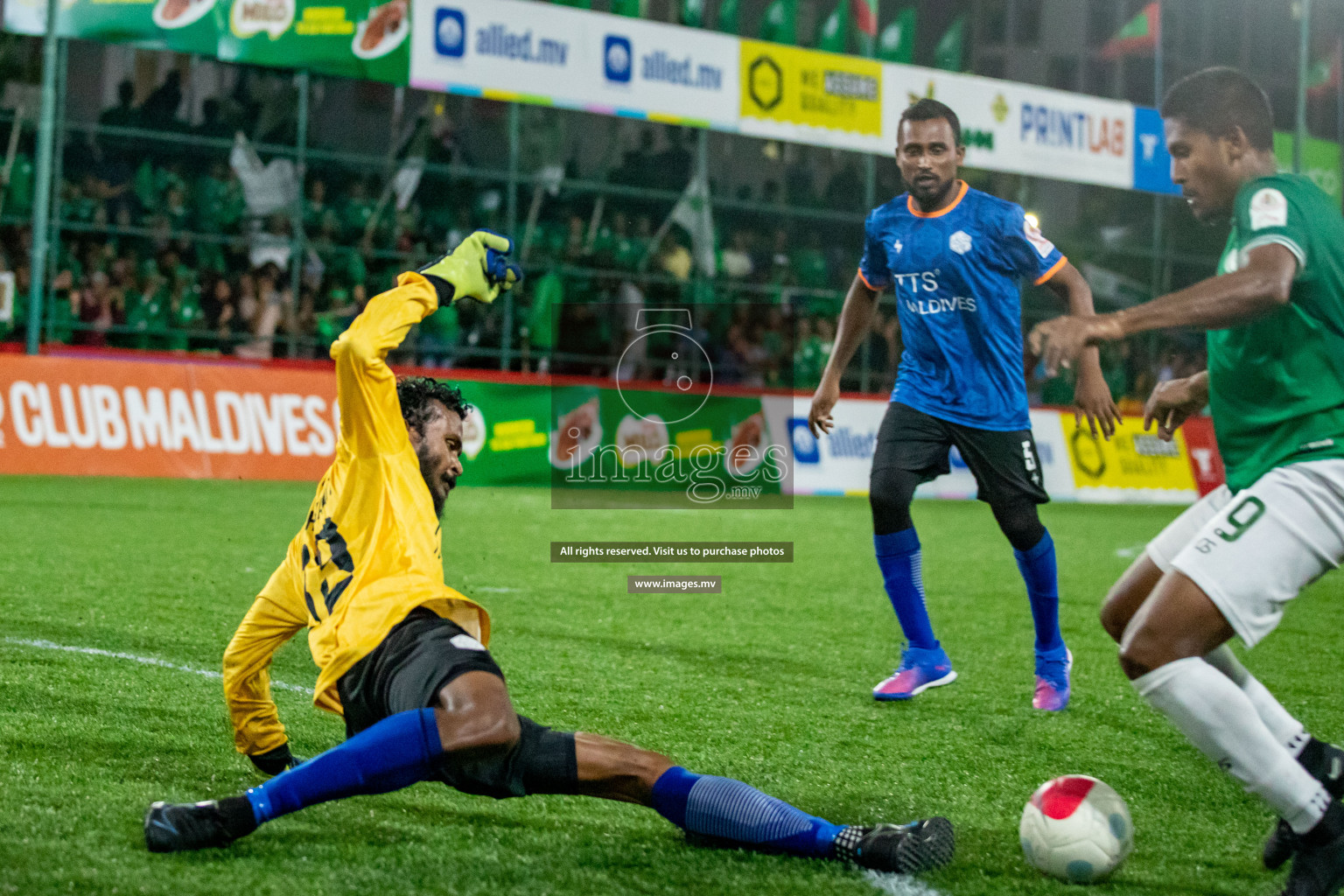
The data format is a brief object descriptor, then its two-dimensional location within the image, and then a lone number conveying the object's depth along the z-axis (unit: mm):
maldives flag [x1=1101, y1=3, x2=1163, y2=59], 22922
